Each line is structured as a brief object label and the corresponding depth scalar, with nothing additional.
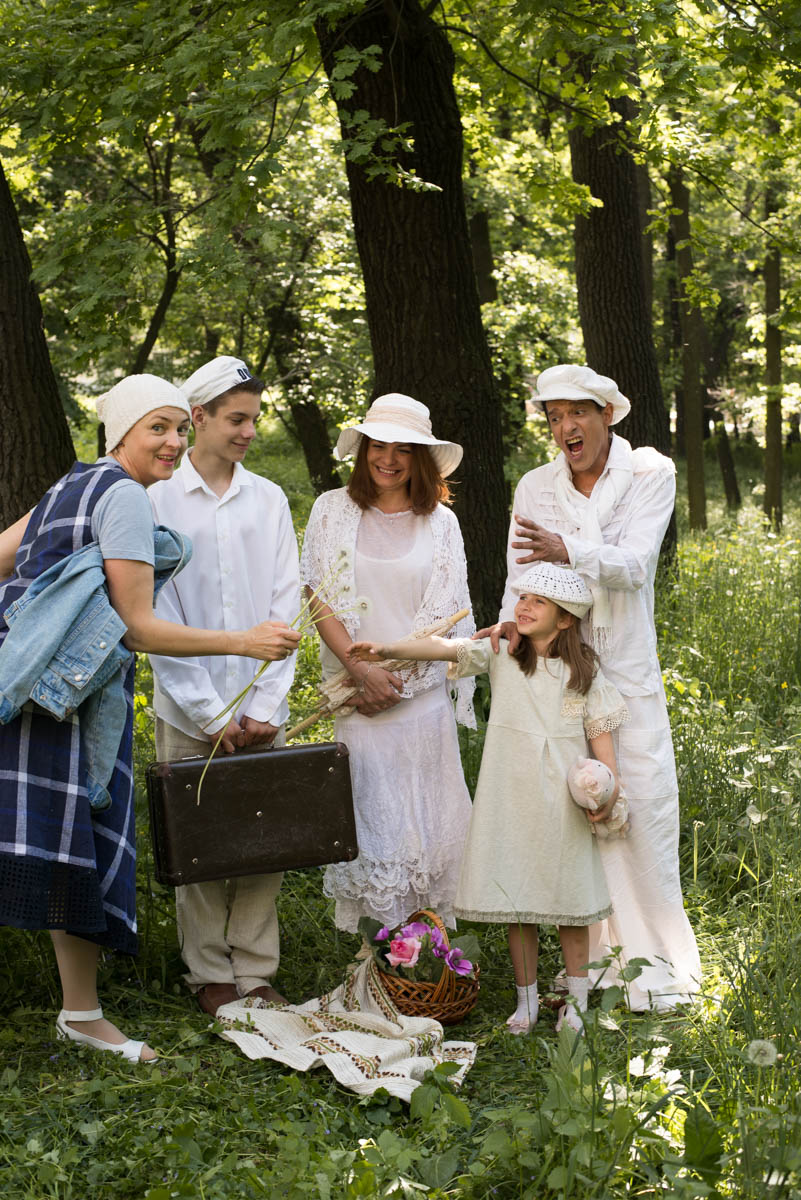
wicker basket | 4.29
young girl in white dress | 4.22
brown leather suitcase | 4.13
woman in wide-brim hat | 4.64
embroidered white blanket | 3.83
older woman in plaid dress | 3.73
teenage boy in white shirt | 4.42
